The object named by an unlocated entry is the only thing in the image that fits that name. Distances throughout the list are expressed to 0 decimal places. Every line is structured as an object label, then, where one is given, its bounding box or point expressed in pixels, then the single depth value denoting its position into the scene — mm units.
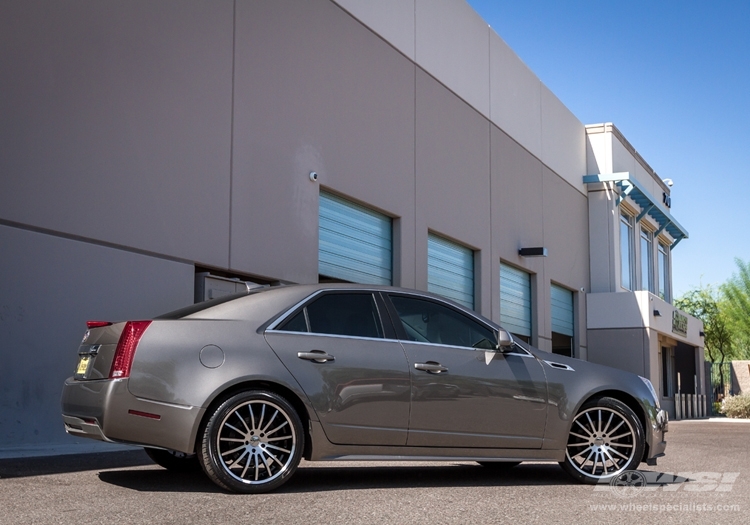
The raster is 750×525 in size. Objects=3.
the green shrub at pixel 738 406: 32250
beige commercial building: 10078
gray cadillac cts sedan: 6113
